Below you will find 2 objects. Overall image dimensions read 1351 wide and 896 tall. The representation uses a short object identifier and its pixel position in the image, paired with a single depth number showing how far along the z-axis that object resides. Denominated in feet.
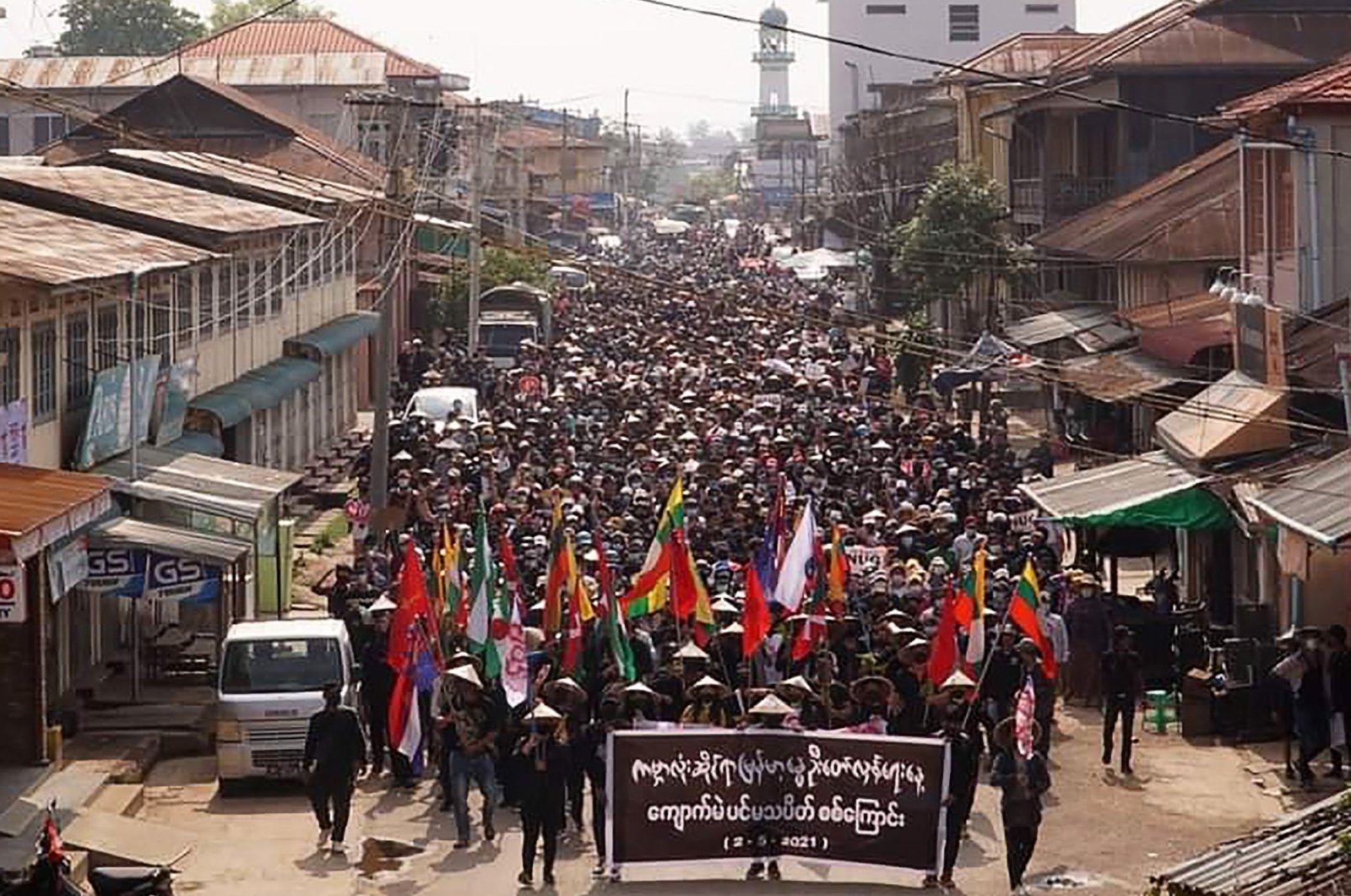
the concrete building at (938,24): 414.62
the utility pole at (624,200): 498.11
